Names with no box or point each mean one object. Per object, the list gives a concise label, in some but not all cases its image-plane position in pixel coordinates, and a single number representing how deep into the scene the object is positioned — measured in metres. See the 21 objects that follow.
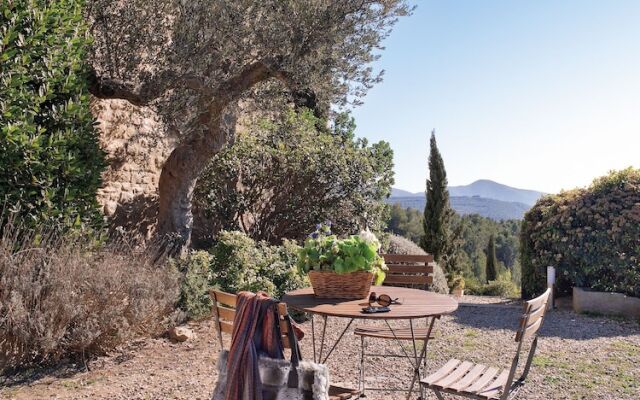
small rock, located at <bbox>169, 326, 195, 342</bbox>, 5.16
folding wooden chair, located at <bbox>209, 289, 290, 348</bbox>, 2.67
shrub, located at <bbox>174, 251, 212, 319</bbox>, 5.56
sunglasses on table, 3.20
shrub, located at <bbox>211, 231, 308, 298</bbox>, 6.19
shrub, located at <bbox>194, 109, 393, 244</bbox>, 8.92
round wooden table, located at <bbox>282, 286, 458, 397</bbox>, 2.96
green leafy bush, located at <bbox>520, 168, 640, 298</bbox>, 7.52
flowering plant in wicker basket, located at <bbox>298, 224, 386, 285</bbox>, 3.24
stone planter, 7.30
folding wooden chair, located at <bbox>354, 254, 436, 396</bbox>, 4.84
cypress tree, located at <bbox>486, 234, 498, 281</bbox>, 27.48
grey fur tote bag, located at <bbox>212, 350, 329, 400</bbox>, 2.33
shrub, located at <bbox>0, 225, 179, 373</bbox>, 4.11
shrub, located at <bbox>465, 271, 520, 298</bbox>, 15.12
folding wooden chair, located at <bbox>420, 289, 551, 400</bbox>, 2.68
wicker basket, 3.32
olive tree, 6.01
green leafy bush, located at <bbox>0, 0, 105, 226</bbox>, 4.65
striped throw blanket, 2.36
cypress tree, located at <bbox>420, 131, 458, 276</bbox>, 15.38
